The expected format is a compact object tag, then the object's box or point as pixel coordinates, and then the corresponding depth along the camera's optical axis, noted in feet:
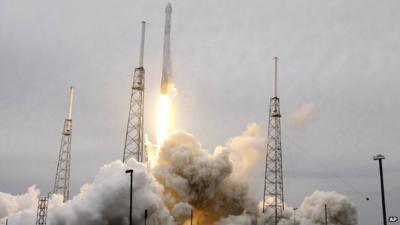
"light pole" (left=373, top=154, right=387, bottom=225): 119.27
